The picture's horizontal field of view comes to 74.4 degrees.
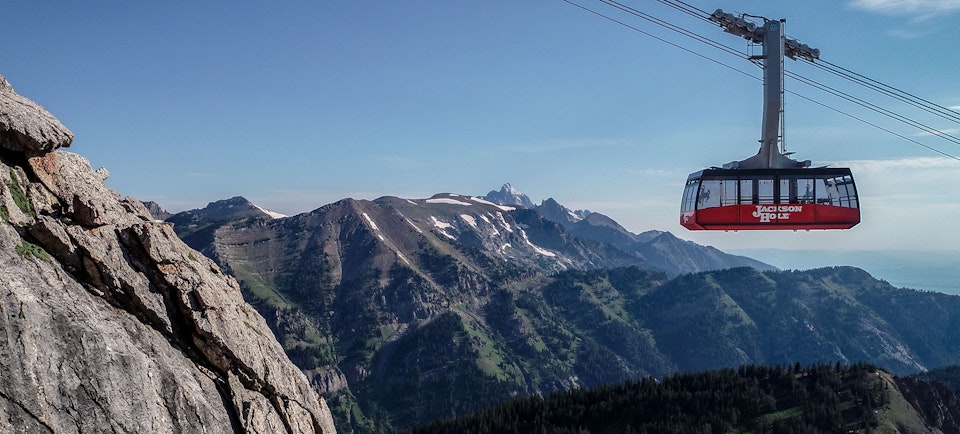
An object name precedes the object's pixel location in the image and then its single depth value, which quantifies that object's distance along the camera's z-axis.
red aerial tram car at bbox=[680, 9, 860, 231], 47.88
